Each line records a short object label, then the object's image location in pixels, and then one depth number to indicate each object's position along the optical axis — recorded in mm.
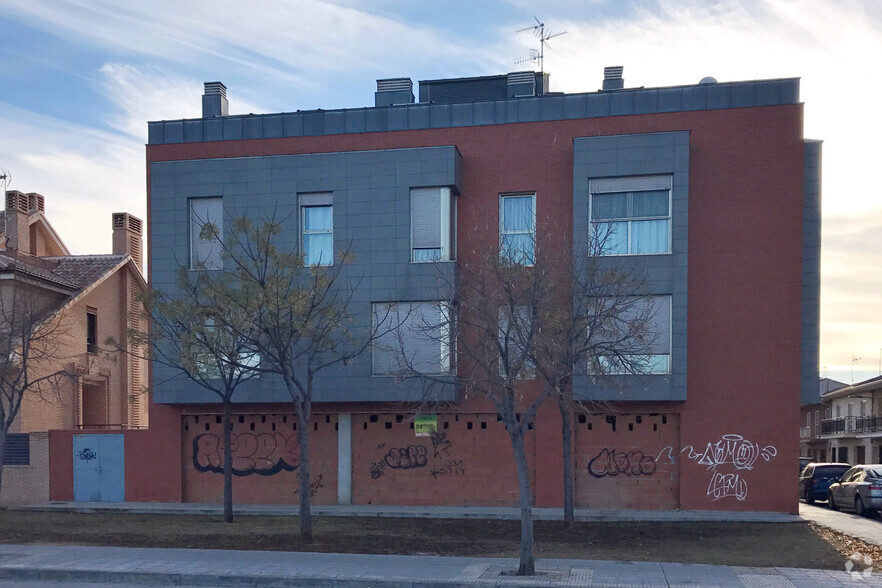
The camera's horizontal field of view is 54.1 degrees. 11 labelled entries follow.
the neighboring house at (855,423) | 51834
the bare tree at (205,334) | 16188
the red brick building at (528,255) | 20562
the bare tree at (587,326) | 15359
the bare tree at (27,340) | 19250
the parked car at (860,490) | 22562
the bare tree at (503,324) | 12773
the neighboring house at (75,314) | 25078
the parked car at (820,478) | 28781
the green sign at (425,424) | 22188
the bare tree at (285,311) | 15695
